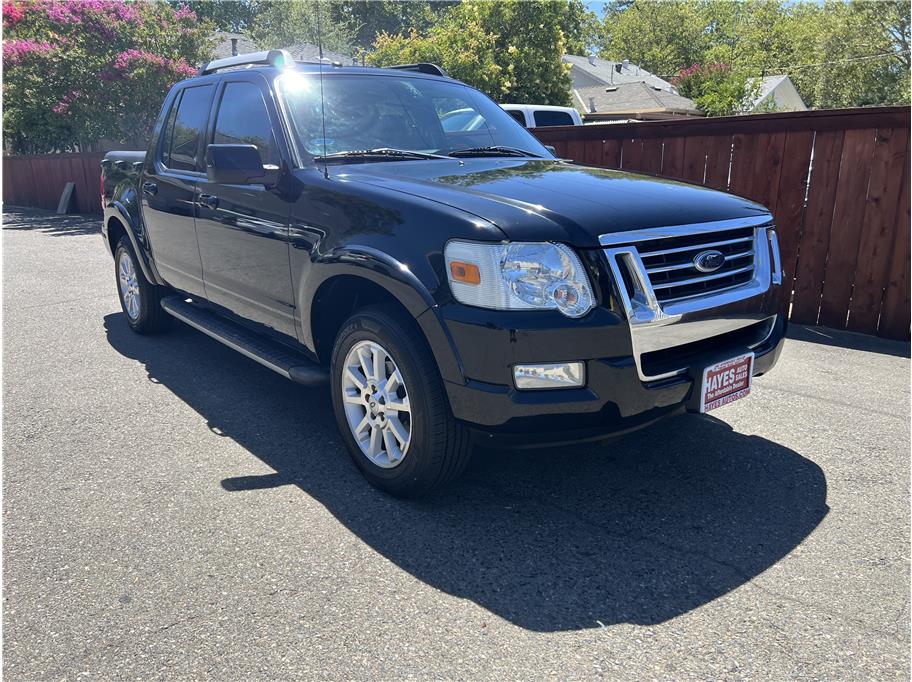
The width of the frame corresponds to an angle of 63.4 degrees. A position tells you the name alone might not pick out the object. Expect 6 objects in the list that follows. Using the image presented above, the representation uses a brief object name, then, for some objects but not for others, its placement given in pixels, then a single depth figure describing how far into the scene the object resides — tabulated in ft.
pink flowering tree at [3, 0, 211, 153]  60.64
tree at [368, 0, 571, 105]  90.38
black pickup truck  9.22
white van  47.11
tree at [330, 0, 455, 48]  222.28
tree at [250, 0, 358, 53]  206.13
